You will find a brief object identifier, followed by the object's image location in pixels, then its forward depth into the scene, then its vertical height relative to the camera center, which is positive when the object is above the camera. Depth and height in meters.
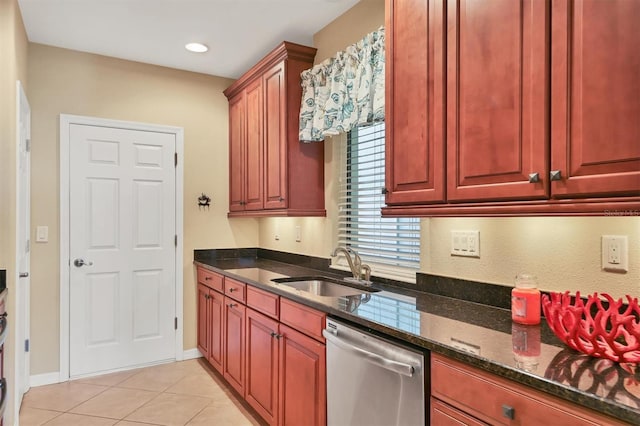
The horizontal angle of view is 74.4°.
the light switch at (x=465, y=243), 1.93 -0.14
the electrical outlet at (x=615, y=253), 1.40 -0.13
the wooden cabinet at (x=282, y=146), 2.98 +0.50
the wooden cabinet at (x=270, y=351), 2.05 -0.82
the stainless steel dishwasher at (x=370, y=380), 1.46 -0.65
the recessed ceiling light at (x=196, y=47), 3.30 +1.32
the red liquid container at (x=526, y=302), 1.50 -0.32
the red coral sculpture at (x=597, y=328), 1.11 -0.32
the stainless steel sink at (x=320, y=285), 2.62 -0.47
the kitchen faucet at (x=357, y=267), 2.53 -0.32
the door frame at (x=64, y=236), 3.34 -0.18
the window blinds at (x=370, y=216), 2.44 -0.02
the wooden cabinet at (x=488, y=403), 1.02 -0.51
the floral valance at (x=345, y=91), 2.32 +0.75
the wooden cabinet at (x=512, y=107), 1.15 +0.35
